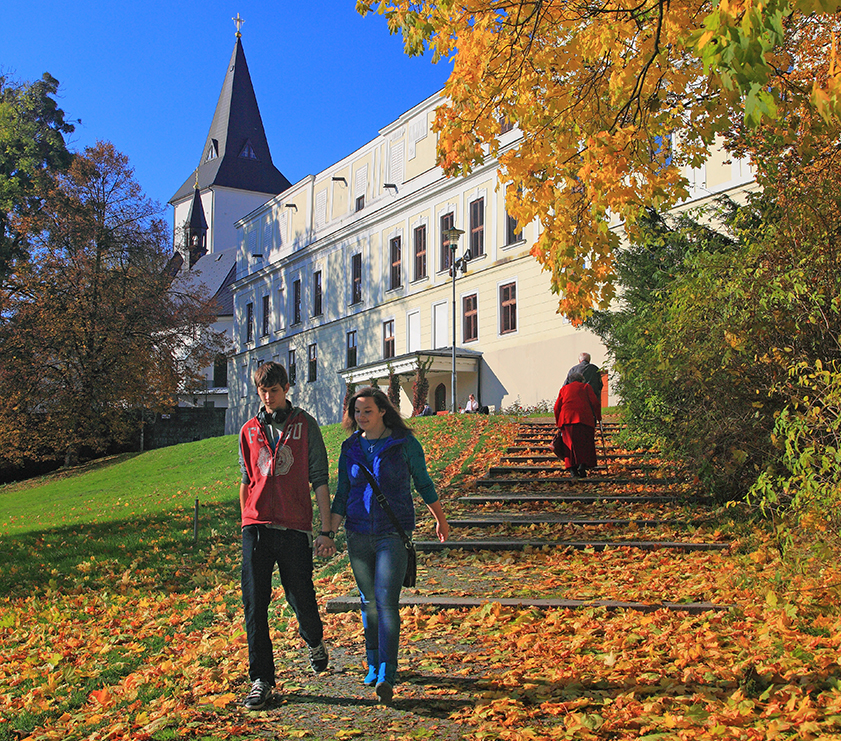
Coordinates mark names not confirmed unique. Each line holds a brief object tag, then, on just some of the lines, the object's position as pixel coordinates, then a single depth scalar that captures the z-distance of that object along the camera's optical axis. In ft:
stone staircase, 27.89
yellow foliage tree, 27.94
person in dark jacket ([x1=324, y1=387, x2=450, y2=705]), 15.93
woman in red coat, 40.22
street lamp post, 86.74
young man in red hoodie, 16.15
